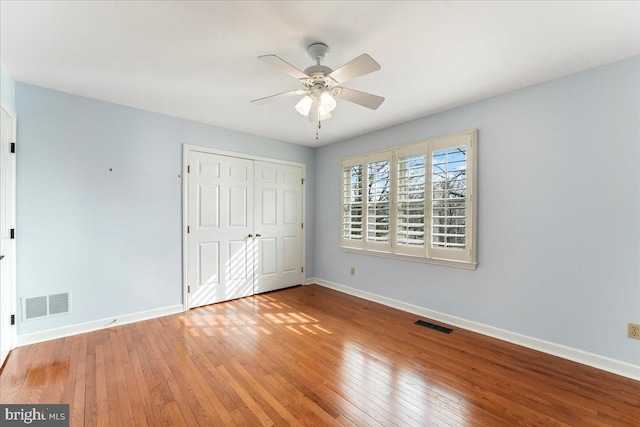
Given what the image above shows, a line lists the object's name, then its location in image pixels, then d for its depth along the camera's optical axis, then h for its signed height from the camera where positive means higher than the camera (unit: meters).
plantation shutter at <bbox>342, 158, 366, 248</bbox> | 4.34 +0.15
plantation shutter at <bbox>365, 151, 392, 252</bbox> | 3.96 +0.15
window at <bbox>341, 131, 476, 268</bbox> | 3.16 +0.14
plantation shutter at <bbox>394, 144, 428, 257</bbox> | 3.51 +0.15
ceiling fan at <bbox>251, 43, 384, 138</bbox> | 1.79 +0.95
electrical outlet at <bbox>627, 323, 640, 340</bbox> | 2.18 -0.93
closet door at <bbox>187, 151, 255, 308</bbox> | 3.83 -0.24
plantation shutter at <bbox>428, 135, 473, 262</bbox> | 3.13 +0.15
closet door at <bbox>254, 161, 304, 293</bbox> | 4.53 -0.25
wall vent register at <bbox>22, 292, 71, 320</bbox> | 2.72 -0.96
